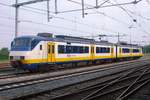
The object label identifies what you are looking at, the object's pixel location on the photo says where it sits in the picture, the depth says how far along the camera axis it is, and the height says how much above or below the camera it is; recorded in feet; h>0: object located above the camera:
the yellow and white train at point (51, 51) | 60.54 -0.23
